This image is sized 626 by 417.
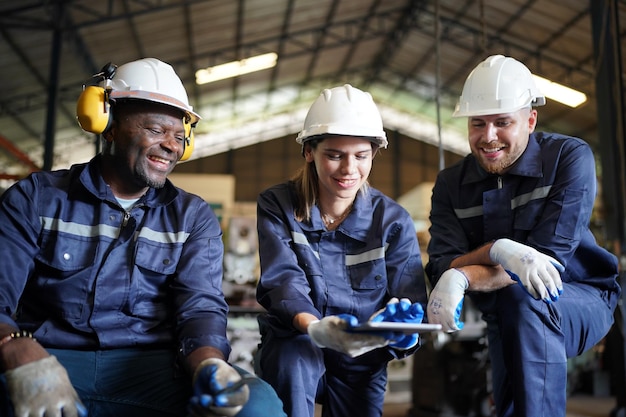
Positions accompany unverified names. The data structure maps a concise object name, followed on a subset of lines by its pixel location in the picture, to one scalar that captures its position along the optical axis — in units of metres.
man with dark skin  1.63
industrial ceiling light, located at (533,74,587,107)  8.42
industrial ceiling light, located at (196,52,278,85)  11.13
